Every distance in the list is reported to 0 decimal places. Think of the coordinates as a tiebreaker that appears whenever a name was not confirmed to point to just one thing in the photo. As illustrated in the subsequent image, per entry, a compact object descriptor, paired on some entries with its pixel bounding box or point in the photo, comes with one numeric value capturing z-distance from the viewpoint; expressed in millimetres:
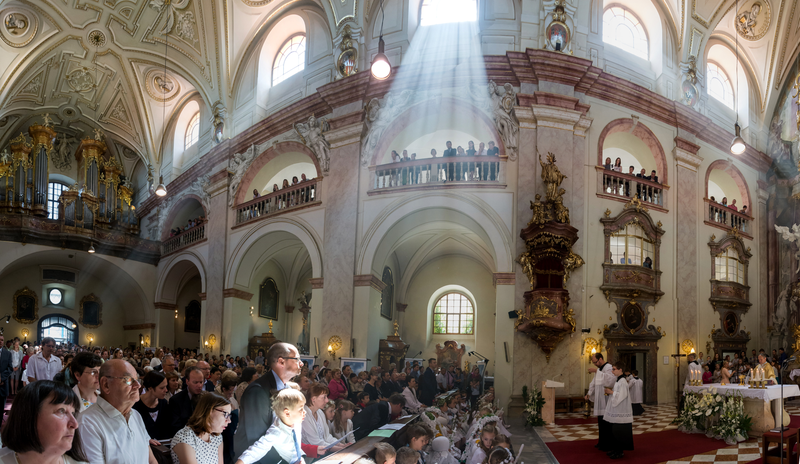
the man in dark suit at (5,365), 9891
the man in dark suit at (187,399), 5168
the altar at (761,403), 9359
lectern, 12281
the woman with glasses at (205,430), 3719
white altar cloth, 9289
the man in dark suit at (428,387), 12758
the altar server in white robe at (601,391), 9227
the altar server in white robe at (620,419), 8805
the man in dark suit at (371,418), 7129
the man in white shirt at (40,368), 10648
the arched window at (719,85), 19141
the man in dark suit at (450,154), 14734
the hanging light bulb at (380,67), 8445
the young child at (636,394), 12415
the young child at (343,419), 6703
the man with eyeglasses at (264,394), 4145
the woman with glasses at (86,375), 4082
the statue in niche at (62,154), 26812
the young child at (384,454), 4531
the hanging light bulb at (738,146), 12117
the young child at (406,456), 4820
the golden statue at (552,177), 13547
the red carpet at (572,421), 12273
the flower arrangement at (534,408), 11938
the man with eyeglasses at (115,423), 3131
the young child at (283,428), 3941
